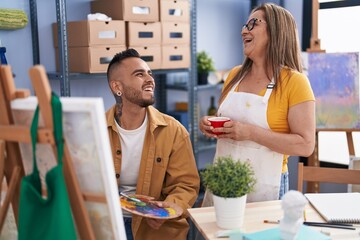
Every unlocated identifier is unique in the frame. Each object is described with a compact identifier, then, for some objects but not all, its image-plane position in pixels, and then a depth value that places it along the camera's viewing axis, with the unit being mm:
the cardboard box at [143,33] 2832
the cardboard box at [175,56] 3049
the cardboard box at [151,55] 2900
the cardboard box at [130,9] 2805
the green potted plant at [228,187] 1369
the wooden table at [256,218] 1400
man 1902
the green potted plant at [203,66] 3498
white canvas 1161
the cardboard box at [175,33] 3020
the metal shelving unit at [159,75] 2611
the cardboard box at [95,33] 2664
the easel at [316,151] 2755
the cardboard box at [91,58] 2686
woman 1695
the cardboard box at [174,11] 2996
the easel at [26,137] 1153
